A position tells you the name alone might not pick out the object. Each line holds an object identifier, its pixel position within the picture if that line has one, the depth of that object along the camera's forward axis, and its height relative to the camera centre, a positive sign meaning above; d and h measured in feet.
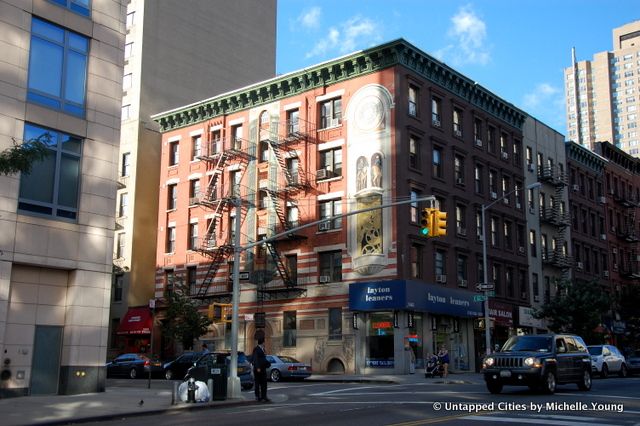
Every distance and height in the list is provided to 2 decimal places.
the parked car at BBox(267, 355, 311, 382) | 114.21 -4.02
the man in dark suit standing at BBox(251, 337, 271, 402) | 69.51 -2.67
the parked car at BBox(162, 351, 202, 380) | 118.42 -3.63
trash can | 71.51 -3.76
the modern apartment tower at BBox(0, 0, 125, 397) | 78.79 +16.44
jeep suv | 68.28 -1.74
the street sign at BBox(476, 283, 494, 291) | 122.62 +9.88
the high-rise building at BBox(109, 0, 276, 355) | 177.78 +63.38
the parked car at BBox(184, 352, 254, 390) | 97.25 -2.85
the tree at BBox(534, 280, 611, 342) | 163.63 +7.94
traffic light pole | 74.33 +2.28
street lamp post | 118.73 +5.71
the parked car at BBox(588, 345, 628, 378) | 120.98 -2.41
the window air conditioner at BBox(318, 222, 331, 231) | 147.74 +23.89
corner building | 138.82 +29.59
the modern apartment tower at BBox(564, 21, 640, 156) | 609.05 +219.47
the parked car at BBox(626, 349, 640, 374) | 137.90 -3.45
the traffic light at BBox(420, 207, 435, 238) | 78.28 +13.08
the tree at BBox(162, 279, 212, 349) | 153.28 +4.81
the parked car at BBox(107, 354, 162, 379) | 134.31 -4.60
